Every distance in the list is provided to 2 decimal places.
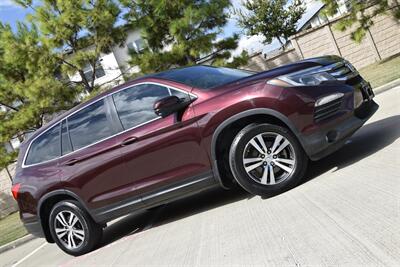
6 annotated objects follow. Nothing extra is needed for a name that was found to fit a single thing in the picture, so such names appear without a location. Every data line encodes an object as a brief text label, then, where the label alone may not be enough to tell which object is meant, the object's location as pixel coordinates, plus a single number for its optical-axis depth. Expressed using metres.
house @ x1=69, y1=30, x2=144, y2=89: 22.22
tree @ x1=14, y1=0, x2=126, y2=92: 19.88
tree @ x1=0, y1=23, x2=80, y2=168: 19.80
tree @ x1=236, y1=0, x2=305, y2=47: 35.75
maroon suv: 5.37
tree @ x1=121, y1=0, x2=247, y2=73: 20.86
